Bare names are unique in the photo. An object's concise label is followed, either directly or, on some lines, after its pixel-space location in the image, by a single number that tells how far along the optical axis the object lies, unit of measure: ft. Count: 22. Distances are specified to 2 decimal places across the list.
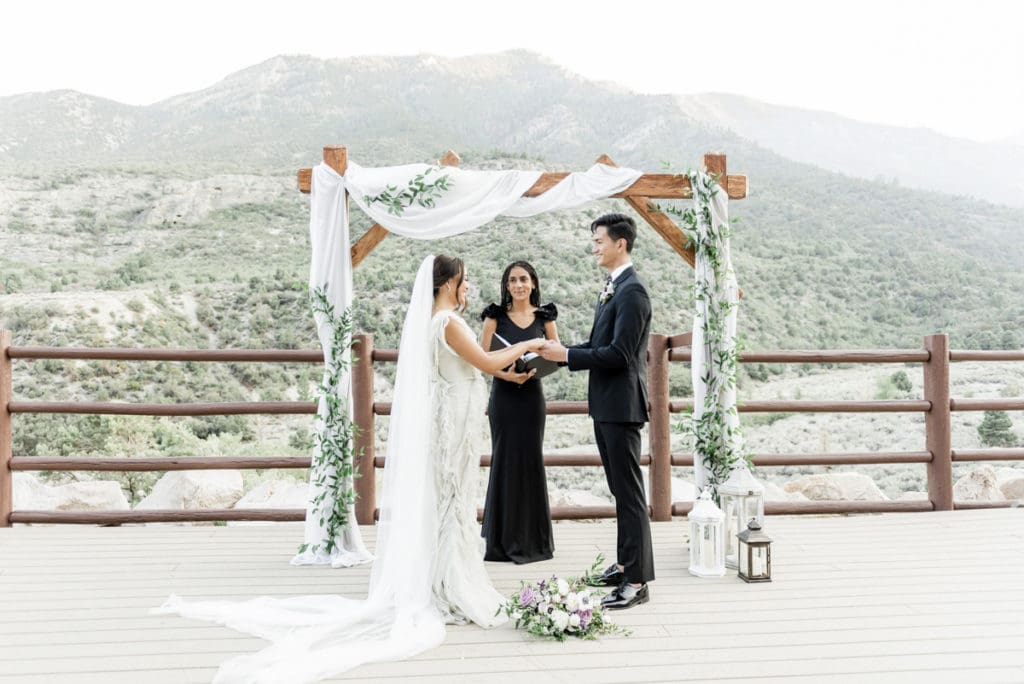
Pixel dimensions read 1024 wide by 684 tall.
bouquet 10.91
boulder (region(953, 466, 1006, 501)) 23.98
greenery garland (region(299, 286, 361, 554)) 15.97
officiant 15.21
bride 11.33
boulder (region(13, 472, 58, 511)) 21.72
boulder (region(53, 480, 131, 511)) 22.62
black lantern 13.66
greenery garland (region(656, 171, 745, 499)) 16.90
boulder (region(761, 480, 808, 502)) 23.99
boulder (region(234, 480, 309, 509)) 21.88
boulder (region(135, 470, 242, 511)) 23.90
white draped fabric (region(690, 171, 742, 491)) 16.96
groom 12.38
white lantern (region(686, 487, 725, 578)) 14.14
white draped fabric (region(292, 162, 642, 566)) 16.21
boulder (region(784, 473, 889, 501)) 25.77
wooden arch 16.72
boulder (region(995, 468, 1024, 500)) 23.20
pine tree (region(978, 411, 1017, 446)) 44.72
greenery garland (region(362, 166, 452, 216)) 16.15
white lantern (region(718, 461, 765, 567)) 14.90
